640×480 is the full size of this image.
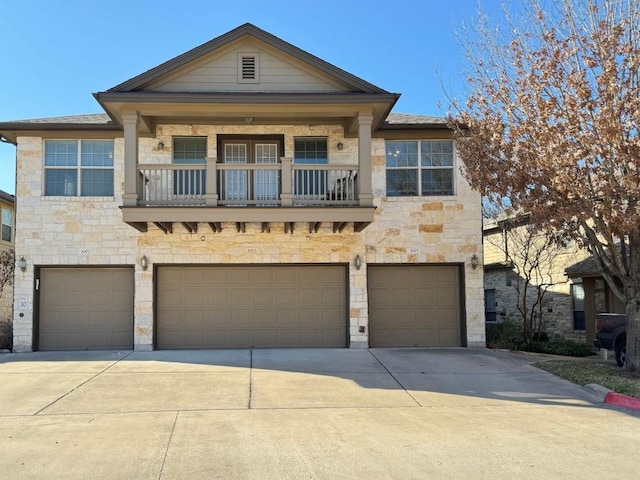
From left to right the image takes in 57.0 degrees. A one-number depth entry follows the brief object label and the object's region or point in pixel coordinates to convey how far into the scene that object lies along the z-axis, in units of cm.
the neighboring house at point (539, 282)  1752
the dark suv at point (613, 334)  1210
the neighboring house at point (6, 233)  2219
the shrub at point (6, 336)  1459
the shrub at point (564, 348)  1510
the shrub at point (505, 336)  1547
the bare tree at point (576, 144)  974
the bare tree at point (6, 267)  1640
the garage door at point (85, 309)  1420
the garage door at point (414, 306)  1462
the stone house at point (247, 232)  1395
